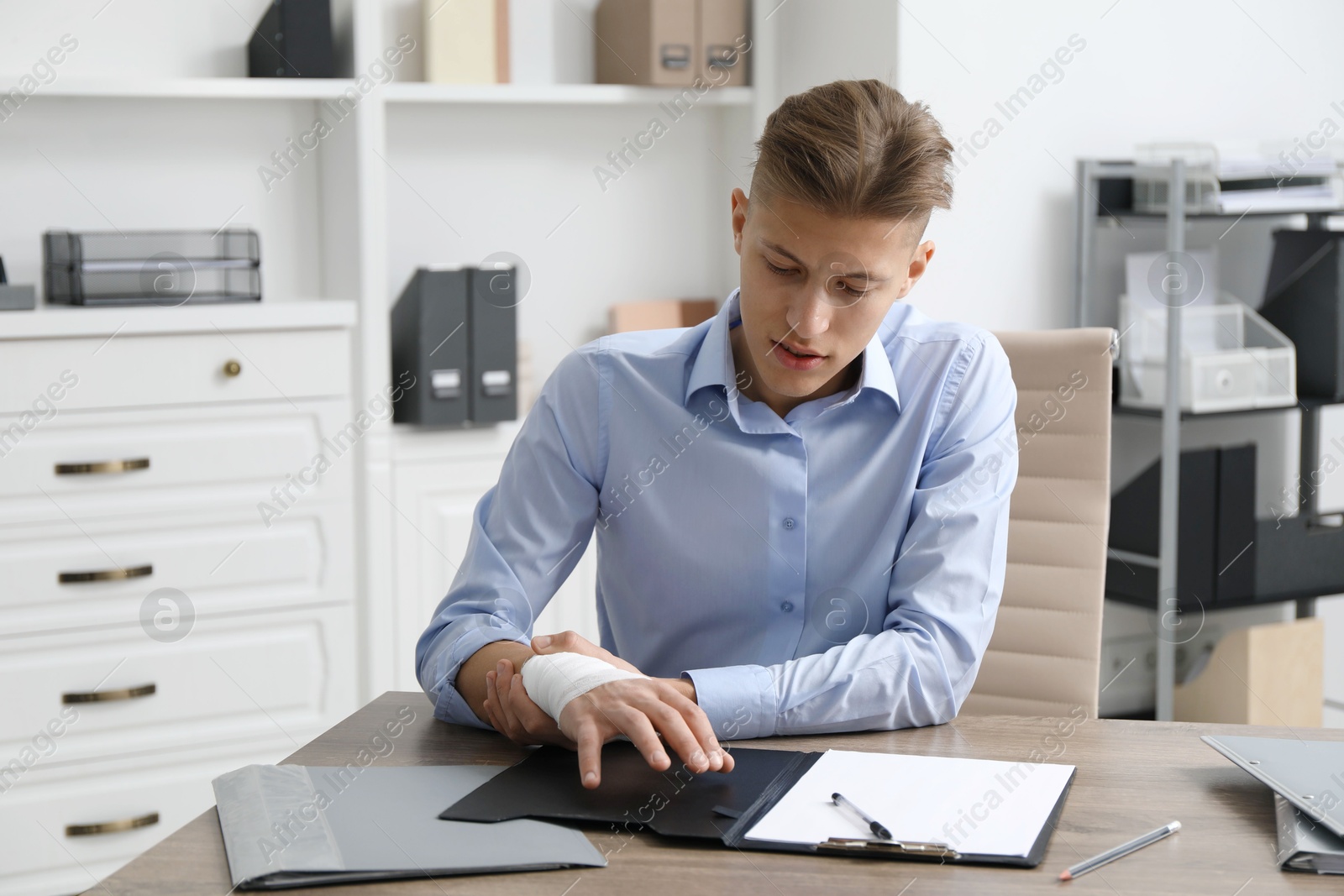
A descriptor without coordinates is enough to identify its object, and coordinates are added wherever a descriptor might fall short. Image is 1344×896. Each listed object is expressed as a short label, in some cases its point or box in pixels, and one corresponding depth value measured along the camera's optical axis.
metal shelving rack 2.80
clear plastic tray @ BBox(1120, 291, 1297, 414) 2.87
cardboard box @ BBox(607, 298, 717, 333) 3.16
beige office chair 1.58
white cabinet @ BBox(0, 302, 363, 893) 2.41
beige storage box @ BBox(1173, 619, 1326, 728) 3.09
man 1.23
